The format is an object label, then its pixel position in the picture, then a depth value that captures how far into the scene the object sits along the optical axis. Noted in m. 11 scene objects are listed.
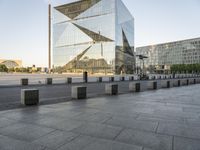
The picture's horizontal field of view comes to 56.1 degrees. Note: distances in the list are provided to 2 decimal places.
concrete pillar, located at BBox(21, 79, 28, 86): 22.12
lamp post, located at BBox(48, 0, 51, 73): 80.06
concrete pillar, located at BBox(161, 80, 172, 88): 21.16
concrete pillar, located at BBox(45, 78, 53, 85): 24.25
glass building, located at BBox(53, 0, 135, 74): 83.88
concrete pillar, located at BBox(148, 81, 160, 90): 18.86
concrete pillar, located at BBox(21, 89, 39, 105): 9.15
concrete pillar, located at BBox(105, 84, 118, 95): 13.81
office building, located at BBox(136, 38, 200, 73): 142.00
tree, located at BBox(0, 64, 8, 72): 120.52
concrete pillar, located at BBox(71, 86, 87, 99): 11.53
